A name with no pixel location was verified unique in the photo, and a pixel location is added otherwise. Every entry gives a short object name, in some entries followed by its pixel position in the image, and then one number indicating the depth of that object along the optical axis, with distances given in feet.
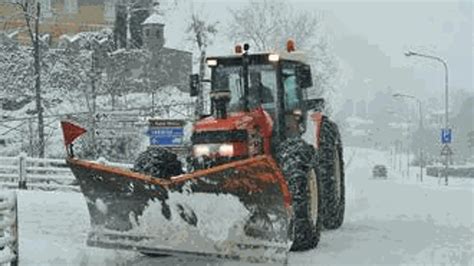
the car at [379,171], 165.95
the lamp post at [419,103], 177.48
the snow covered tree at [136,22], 156.56
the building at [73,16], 153.69
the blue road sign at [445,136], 122.49
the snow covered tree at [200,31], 132.05
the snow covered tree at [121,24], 152.74
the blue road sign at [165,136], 68.90
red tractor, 28.63
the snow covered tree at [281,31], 166.09
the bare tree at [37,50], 79.15
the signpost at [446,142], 117.08
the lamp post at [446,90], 132.36
